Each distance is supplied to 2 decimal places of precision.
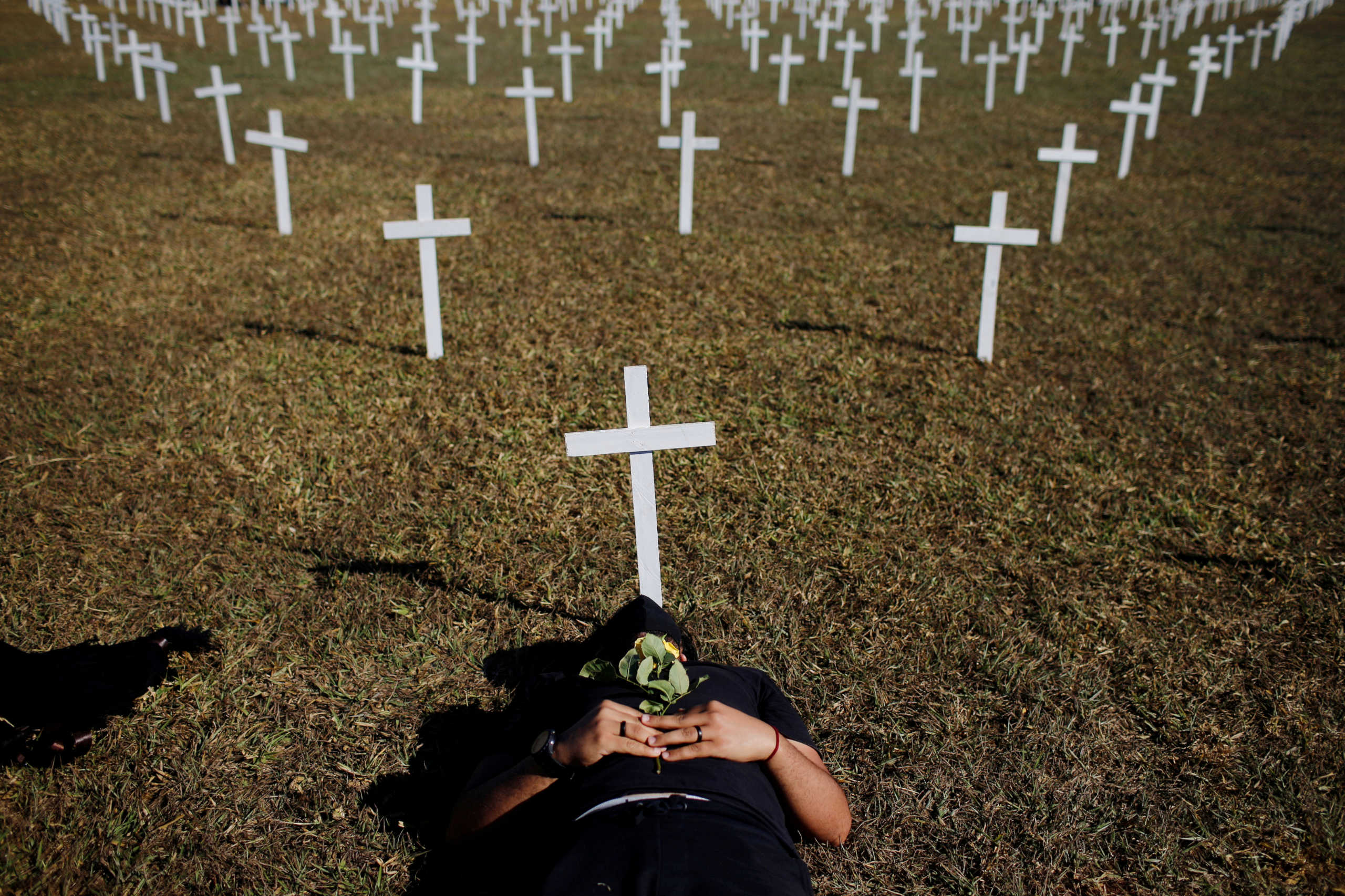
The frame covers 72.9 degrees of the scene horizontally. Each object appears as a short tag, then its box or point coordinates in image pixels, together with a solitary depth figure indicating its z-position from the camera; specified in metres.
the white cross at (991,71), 19.20
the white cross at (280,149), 8.63
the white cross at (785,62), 18.52
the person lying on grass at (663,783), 1.98
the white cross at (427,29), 21.05
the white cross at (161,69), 14.39
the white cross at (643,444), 3.16
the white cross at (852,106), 12.24
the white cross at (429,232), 5.83
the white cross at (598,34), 22.77
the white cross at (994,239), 6.11
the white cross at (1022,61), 21.22
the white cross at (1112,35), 25.02
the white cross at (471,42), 20.61
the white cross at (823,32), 24.06
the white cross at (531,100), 12.38
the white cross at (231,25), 25.73
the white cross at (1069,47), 24.44
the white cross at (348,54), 18.47
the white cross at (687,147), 9.07
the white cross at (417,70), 16.00
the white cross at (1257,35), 26.22
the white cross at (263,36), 23.16
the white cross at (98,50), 20.35
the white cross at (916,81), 16.19
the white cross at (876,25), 25.55
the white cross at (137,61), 16.78
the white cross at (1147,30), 26.83
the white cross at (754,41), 23.44
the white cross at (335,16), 22.48
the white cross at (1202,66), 18.08
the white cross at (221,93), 11.30
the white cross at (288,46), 21.11
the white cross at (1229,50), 24.23
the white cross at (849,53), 19.56
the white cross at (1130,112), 12.40
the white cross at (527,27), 25.08
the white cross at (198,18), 26.53
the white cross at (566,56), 16.94
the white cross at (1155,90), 13.29
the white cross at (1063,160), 9.25
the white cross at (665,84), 14.70
